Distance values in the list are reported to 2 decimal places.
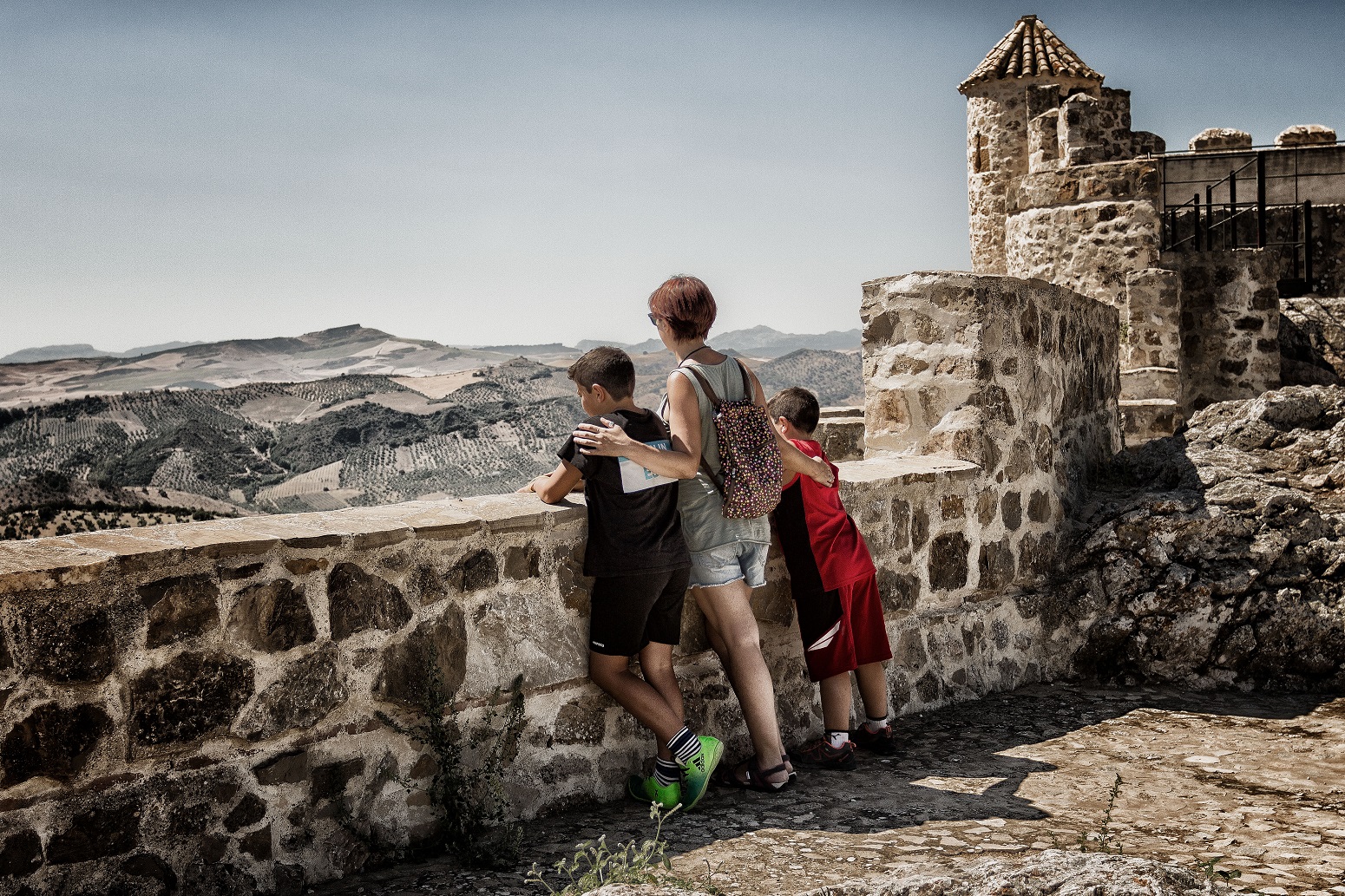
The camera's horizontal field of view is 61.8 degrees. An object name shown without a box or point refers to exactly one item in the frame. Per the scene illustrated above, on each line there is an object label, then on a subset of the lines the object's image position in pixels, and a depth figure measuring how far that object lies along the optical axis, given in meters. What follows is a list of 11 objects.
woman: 3.54
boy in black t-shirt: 3.50
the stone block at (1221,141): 21.66
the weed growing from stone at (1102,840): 2.94
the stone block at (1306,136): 21.08
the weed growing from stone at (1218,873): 2.50
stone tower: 17.50
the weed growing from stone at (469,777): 3.16
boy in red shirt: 4.11
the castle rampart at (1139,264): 11.55
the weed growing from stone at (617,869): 2.59
